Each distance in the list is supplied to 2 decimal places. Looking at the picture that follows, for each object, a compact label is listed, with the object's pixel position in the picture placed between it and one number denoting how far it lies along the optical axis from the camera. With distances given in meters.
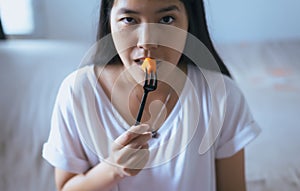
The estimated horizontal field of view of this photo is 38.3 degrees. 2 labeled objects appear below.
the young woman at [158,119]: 0.57
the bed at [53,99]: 0.85
